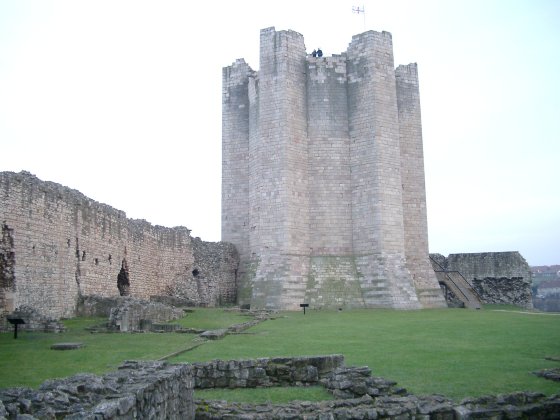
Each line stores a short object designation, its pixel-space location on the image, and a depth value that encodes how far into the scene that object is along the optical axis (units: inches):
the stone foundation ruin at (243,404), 194.5
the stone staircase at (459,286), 1152.8
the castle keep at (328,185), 1049.5
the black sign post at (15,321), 513.3
